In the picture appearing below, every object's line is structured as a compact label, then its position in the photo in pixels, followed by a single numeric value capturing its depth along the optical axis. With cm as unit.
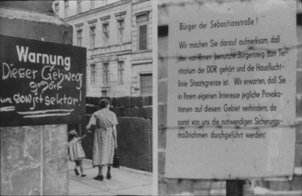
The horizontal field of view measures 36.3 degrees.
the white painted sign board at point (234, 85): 172
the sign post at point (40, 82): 157
